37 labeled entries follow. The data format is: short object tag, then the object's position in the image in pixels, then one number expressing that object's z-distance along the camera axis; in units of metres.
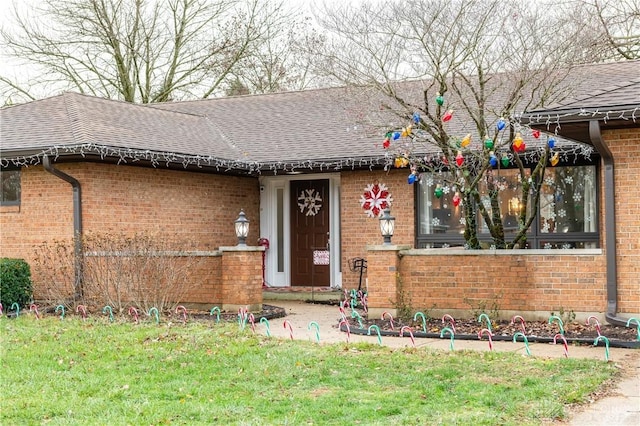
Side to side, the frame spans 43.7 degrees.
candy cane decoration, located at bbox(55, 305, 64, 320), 12.06
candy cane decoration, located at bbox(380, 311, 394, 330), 10.72
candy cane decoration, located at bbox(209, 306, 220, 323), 11.38
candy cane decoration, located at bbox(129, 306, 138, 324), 11.14
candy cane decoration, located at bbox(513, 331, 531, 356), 8.36
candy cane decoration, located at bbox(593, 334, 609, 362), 7.97
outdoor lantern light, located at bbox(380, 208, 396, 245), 11.37
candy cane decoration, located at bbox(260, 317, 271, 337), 9.76
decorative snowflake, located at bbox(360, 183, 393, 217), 14.70
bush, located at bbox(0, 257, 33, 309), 12.51
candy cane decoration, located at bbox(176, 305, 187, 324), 10.98
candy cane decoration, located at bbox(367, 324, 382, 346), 9.30
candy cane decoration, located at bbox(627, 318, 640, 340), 9.20
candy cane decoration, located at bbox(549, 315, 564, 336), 9.45
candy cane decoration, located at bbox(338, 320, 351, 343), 9.79
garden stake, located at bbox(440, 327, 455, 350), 9.41
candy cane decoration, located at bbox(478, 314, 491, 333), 9.83
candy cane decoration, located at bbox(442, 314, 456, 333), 10.27
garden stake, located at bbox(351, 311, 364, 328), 10.66
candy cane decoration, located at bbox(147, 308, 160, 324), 10.86
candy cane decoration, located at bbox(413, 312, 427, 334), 10.02
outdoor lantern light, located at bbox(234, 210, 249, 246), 12.04
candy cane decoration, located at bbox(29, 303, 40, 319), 11.83
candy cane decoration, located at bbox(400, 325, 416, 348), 9.11
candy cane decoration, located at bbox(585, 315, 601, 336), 9.90
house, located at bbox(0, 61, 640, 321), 10.24
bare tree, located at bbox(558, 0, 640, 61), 19.76
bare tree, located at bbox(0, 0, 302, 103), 25.47
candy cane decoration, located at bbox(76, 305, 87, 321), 11.52
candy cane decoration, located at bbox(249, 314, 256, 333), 10.45
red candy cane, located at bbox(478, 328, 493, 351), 8.94
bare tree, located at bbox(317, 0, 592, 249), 10.88
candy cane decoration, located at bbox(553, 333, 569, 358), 8.21
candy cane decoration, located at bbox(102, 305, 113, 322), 11.13
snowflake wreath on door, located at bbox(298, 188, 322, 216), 16.12
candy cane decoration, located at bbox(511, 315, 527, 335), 9.73
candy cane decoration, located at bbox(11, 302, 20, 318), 12.13
